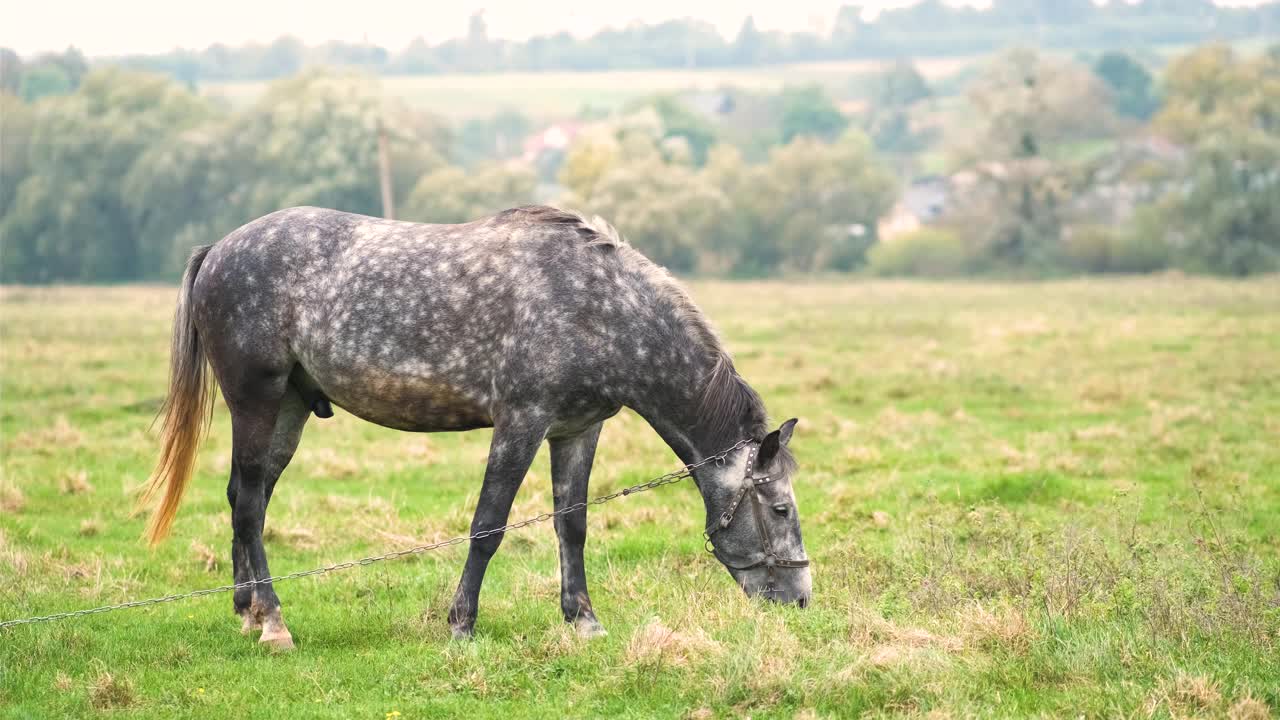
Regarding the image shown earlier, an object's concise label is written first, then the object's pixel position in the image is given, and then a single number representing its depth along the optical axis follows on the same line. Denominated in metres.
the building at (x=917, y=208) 89.75
